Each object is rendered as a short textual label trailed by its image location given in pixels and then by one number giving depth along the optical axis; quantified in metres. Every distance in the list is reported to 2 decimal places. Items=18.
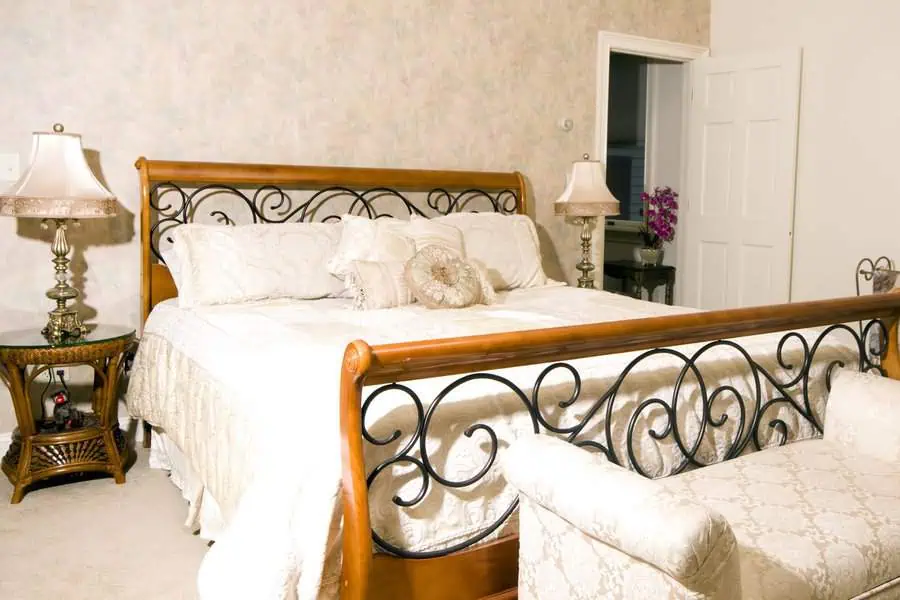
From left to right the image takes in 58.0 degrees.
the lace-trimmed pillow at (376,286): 3.05
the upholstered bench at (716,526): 1.35
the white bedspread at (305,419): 1.59
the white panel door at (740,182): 4.65
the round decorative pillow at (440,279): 3.00
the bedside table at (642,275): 5.23
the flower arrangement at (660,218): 5.35
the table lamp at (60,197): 2.88
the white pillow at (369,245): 3.26
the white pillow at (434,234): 3.40
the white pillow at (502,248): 3.65
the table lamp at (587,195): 4.25
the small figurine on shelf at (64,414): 3.11
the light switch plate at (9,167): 3.13
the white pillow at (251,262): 3.11
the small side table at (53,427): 2.88
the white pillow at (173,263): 3.22
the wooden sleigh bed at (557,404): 1.54
